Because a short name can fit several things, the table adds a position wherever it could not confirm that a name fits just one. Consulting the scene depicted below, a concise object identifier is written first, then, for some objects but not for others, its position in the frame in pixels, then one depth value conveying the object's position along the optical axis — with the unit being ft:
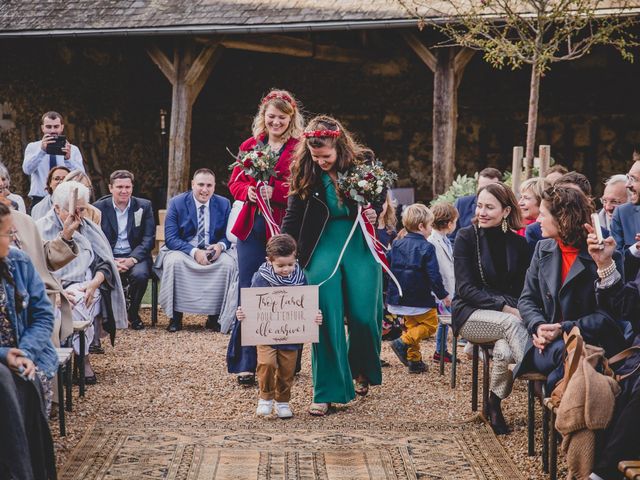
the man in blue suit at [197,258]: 32.24
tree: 33.19
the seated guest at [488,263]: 19.77
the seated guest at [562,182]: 22.11
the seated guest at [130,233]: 31.96
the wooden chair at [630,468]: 12.92
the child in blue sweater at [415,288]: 25.21
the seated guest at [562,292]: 16.55
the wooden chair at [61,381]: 18.34
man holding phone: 34.27
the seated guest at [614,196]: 24.23
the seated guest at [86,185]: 25.23
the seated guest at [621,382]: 14.25
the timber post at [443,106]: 41.57
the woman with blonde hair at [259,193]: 22.21
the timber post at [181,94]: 44.19
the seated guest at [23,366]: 13.88
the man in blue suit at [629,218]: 21.11
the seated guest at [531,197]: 24.00
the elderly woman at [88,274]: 22.81
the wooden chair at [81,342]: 21.61
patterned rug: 16.62
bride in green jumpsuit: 20.26
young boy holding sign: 19.66
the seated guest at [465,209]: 30.09
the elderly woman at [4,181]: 20.70
